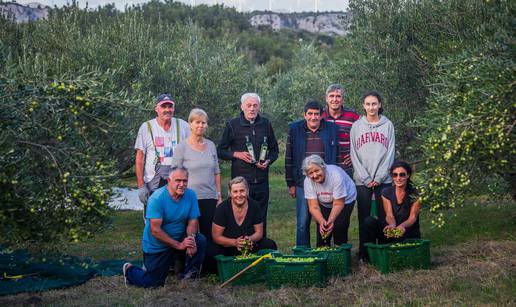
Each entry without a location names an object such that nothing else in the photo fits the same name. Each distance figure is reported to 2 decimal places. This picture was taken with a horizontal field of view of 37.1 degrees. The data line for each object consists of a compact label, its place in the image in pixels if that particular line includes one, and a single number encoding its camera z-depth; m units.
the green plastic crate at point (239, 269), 9.48
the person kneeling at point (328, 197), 10.17
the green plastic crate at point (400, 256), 9.65
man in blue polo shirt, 9.70
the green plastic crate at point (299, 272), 8.98
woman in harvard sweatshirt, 10.55
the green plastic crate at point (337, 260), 9.59
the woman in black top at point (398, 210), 10.31
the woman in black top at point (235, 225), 10.13
